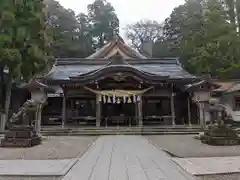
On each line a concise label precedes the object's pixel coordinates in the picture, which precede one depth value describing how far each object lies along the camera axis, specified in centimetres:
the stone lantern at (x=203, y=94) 913
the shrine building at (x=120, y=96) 1186
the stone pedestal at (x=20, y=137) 692
